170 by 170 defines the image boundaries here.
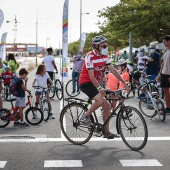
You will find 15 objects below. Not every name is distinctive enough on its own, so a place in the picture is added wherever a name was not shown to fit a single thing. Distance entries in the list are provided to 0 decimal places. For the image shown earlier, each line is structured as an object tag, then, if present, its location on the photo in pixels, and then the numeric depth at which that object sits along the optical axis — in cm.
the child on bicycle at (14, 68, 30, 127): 983
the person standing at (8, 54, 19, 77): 1638
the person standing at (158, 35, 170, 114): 1130
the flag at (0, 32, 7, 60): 2038
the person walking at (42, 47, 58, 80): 1612
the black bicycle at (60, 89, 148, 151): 704
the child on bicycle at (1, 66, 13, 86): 1479
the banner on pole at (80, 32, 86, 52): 2642
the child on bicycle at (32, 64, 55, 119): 1088
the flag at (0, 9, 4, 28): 1270
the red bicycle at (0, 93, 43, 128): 984
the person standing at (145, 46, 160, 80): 1542
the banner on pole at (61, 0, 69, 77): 1349
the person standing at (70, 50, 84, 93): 1800
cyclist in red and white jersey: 721
